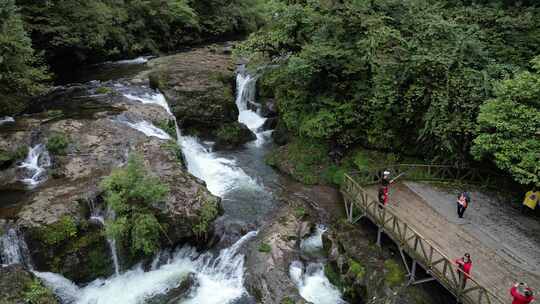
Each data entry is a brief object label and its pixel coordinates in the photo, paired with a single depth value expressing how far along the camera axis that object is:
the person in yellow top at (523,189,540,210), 15.65
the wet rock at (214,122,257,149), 24.75
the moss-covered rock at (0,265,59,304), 11.63
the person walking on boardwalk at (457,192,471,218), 15.30
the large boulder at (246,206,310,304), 13.89
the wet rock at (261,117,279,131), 26.94
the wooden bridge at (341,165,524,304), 11.82
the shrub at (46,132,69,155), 17.09
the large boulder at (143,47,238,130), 24.58
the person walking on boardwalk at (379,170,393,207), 15.70
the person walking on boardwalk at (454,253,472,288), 11.64
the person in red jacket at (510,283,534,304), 10.34
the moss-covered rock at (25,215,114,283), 13.11
